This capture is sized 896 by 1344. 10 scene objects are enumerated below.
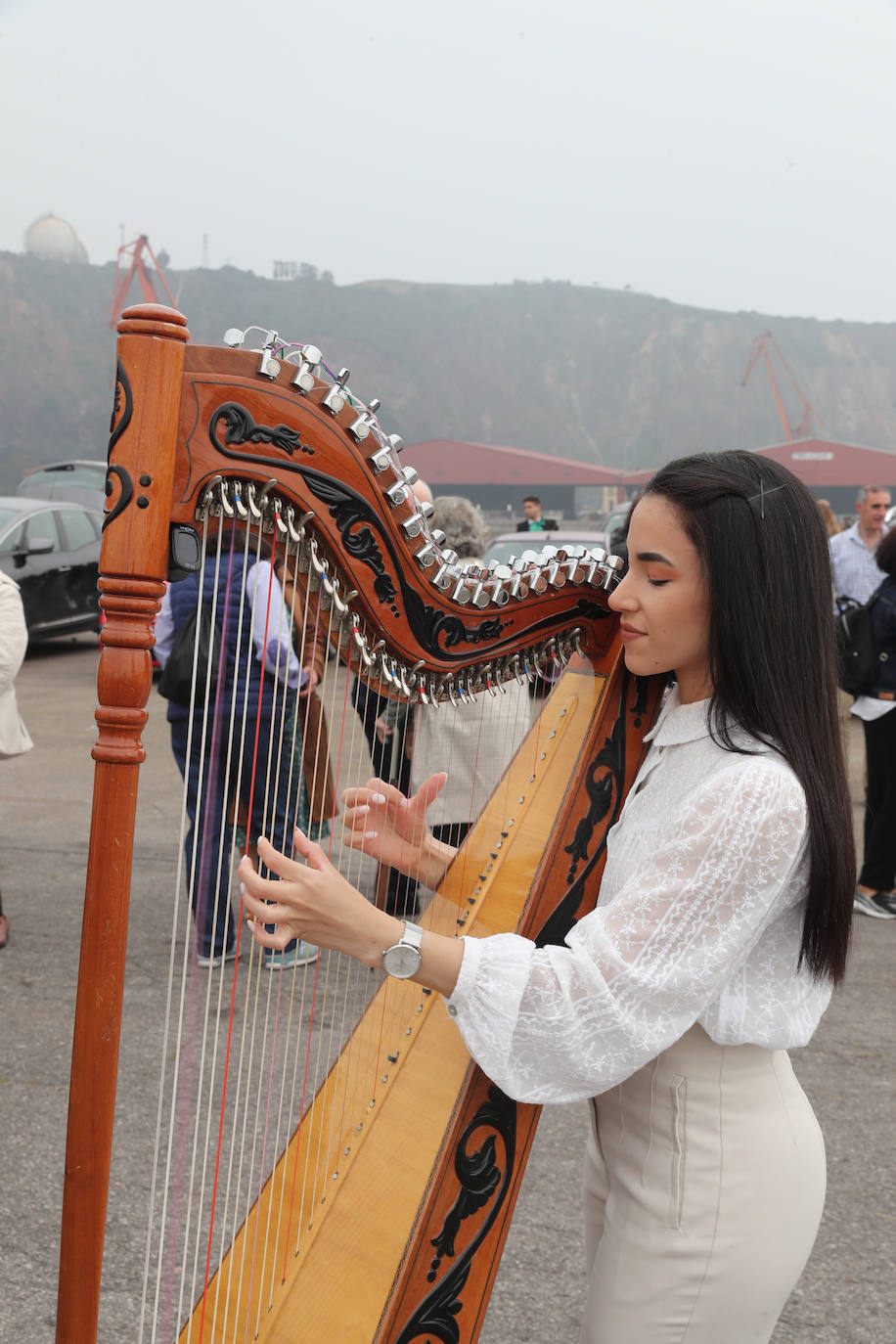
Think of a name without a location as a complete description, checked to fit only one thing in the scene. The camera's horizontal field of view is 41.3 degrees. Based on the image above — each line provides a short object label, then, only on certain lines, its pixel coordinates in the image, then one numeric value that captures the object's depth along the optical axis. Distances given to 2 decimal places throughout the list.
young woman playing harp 1.21
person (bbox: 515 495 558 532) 13.07
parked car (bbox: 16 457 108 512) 14.10
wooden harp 0.97
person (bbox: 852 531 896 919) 4.76
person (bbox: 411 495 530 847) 2.23
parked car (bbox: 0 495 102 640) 10.56
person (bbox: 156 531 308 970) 3.28
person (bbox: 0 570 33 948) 3.80
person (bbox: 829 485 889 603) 6.27
